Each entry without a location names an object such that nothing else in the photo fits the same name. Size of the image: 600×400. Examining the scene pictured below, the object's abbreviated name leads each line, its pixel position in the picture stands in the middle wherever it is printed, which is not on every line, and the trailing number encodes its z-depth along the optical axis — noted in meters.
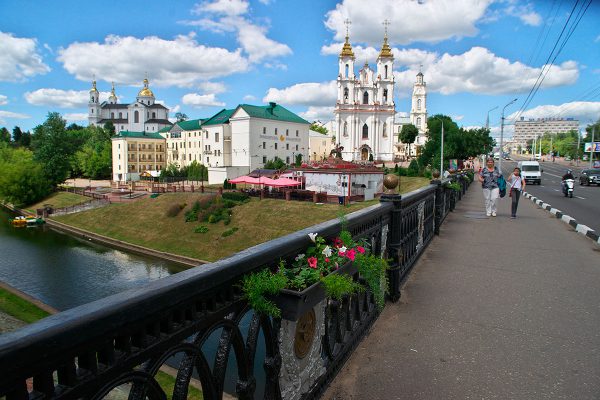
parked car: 34.00
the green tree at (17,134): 135.40
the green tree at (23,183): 60.41
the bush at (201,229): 38.88
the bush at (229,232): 37.03
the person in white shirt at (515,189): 12.83
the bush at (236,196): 44.25
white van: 37.78
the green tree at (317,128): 115.06
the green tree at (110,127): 118.05
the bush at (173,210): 44.44
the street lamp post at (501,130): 35.72
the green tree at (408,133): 90.81
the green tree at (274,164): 67.01
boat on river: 49.62
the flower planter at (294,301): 2.32
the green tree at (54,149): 69.12
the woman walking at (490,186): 12.59
